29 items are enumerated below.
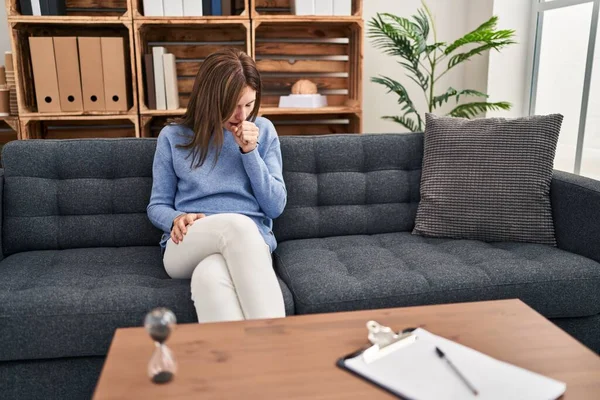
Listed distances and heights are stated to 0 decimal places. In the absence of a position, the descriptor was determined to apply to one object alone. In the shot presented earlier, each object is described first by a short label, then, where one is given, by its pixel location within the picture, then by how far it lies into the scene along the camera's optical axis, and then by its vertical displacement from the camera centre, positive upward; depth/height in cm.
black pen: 88 -49
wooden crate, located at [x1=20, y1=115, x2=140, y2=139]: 314 -33
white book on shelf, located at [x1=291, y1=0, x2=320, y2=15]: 285 +29
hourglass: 85 -43
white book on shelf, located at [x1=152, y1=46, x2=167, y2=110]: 284 -5
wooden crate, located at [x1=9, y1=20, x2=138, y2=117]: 275 +10
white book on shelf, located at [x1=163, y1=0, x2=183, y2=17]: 276 +28
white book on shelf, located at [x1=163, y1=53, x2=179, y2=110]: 285 -7
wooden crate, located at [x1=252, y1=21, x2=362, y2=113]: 318 +5
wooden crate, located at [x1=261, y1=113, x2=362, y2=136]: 333 -33
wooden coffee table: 89 -50
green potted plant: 275 +9
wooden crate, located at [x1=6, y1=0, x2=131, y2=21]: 298 +31
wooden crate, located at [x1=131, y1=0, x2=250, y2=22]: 275 +26
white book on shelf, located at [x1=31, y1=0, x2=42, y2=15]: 271 +28
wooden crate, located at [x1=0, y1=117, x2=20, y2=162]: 305 -34
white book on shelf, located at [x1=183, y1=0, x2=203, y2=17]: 277 +28
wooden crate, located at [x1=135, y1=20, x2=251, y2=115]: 309 +13
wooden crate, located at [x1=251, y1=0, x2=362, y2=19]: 308 +32
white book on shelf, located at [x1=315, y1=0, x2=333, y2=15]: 286 +29
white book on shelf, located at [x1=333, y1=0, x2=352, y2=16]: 288 +29
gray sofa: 148 -58
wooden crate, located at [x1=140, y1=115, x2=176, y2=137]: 289 -30
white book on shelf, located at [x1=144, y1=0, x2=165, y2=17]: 275 +28
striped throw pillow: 191 -39
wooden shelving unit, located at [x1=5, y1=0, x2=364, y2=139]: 279 +8
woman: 160 -31
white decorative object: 304 -18
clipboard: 88 -49
